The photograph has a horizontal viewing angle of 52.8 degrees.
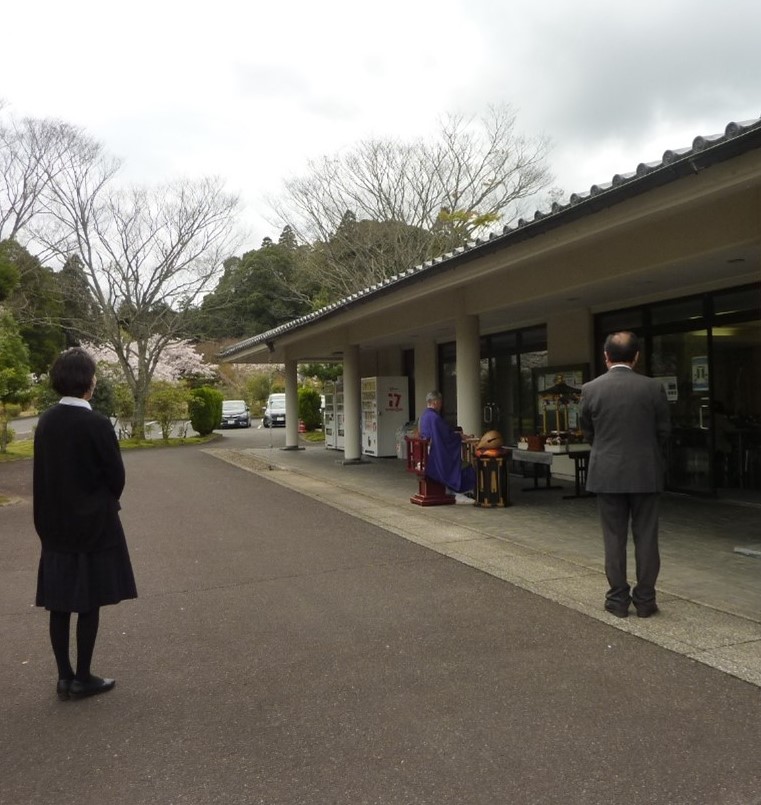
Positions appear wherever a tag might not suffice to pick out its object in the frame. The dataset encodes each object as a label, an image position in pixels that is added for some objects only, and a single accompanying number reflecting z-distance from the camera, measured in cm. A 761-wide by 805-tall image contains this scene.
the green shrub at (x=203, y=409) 2697
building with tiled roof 559
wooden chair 982
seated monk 967
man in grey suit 478
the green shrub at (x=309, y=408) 2897
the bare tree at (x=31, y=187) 2272
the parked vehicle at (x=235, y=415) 3588
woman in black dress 371
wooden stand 959
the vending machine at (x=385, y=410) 1716
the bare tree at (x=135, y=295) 2375
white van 3627
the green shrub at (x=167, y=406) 2447
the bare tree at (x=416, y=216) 2472
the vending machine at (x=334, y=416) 1956
